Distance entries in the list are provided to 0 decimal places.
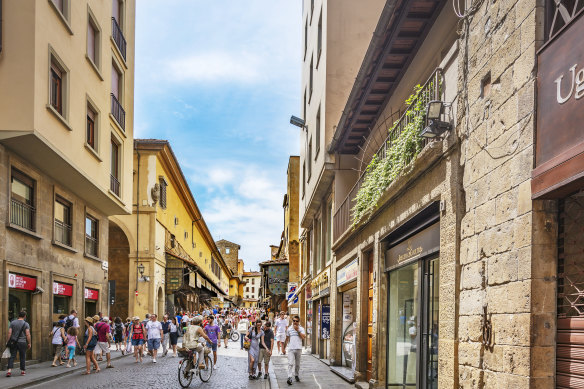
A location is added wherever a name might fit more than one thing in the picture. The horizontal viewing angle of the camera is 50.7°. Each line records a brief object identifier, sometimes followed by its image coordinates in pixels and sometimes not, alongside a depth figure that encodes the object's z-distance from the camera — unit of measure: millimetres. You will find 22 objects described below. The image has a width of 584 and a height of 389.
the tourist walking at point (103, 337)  18359
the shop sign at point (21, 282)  17234
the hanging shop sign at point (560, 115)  4625
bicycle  13914
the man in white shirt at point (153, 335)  20780
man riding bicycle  14266
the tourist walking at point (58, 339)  18375
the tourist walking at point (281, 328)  24266
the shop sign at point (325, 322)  22203
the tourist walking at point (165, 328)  24923
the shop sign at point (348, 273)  16047
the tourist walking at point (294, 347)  15375
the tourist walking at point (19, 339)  15336
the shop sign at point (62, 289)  21109
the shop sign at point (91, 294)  24944
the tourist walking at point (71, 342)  18453
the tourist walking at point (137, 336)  20828
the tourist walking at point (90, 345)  17188
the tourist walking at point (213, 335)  18797
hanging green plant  9297
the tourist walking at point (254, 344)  16297
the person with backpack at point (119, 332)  25844
